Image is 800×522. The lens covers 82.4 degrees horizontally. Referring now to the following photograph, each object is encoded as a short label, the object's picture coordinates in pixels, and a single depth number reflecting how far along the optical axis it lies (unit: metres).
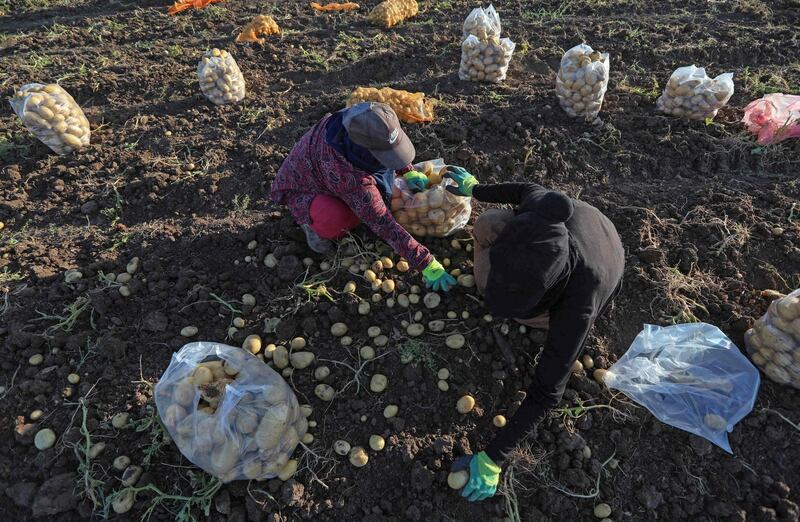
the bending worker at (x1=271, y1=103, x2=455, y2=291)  2.19
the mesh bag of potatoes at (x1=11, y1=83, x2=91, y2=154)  3.47
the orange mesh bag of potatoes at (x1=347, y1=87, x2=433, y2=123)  3.61
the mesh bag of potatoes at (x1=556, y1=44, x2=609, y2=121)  3.46
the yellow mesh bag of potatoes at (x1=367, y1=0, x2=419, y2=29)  5.16
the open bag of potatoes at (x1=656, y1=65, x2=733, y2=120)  3.50
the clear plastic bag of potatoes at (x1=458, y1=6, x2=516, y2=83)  3.97
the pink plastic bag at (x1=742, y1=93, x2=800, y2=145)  3.44
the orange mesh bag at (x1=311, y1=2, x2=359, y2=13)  5.60
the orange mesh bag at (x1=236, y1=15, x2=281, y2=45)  4.97
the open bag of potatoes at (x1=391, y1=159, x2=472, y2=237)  2.69
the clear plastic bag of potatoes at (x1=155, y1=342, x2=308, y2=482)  1.86
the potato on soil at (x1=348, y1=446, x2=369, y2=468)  2.13
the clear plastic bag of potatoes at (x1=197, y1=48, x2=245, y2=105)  3.95
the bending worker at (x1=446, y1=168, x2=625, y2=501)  1.69
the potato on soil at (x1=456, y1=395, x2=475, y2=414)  2.26
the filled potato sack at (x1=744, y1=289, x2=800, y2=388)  2.14
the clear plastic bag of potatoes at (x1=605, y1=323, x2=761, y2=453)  2.21
